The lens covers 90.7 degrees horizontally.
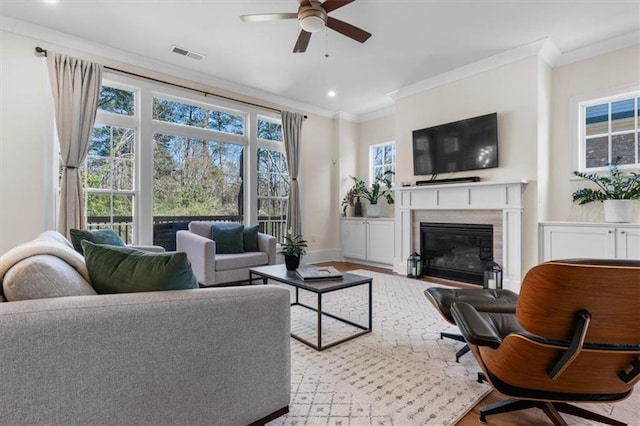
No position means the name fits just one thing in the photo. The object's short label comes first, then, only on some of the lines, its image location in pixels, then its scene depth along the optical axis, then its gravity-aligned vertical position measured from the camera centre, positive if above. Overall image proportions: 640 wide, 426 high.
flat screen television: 4.14 +0.91
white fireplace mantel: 3.84 +0.07
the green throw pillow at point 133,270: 1.28 -0.24
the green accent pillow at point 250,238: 4.32 -0.37
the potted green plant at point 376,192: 5.88 +0.37
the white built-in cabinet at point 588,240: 3.24 -0.32
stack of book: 2.53 -0.52
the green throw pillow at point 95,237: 2.33 -0.20
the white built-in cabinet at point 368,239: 5.49 -0.52
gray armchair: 3.61 -0.57
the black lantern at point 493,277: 3.84 -0.82
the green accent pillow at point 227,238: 4.14 -0.36
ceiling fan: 2.52 +1.61
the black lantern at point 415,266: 4.78 -0.84
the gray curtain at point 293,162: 5.52 +0.87
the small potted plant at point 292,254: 2.83 -0.39
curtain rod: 3.38 +1.74
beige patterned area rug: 1.56 -1.00
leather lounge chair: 1.11 -0.50
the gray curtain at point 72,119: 3.42 +1.02
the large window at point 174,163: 3.94 +0.69
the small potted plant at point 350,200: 6.32 +0.22
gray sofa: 0.97 -0.50
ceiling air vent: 3.83 +1.97
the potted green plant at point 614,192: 3.36 +0.20
